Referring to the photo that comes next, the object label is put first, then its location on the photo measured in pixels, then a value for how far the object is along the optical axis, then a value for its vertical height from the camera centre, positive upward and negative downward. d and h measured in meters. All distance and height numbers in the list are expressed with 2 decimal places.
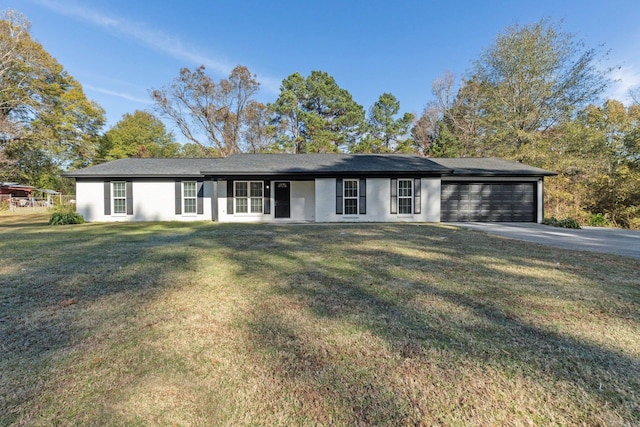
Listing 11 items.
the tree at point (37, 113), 20.28 +7.96
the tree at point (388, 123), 29.47 +8.48
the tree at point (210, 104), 26.83 +9.72
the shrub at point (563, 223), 11.88 -0.62
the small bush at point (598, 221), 14.31 -0.65
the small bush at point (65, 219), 12.74 -0.34
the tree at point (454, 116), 24.80 +8.43
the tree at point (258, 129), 28.42 +7.75
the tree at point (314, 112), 27.16 +9.01
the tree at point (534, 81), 18.25 +8.01
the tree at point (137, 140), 31.00 +8.20
